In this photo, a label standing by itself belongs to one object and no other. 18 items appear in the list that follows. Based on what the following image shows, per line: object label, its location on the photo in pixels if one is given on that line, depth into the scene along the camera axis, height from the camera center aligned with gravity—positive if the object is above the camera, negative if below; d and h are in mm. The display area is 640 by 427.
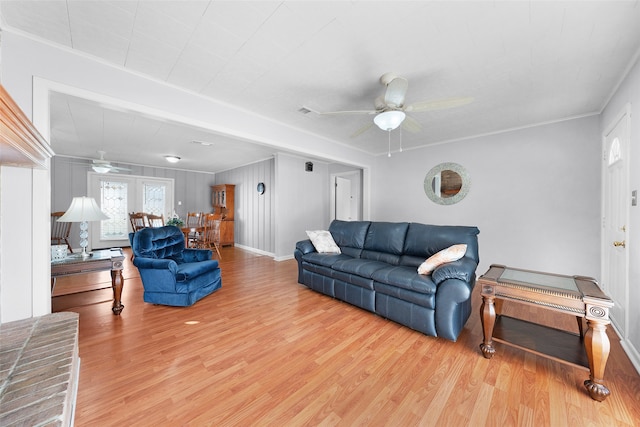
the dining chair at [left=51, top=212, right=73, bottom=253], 5422 -422
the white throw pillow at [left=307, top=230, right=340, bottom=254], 3531 -447
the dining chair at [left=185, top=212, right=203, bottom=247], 5691 -581
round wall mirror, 4414 +600
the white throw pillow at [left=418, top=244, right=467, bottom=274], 2346 -432
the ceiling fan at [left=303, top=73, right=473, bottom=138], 2078 +1016
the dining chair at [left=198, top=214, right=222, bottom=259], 5614 -482
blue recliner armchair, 2779 -733
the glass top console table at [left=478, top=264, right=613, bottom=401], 1497 -726
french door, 6574 +339
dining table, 5272 -424
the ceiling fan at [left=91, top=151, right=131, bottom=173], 5305 +1028
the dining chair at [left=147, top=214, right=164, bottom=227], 5488 -248
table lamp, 2486 -32
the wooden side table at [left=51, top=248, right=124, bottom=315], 2312 -568
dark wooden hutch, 7082 +10
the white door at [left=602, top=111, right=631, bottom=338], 2156 -34
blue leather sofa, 2158 -644
